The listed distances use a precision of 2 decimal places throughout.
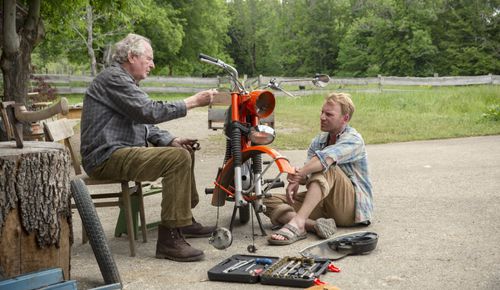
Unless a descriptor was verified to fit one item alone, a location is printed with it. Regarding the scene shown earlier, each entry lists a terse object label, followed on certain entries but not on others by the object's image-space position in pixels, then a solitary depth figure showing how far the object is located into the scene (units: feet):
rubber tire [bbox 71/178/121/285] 13.80
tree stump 12.54
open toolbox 13.56
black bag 15.63
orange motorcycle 16.35
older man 15.48
